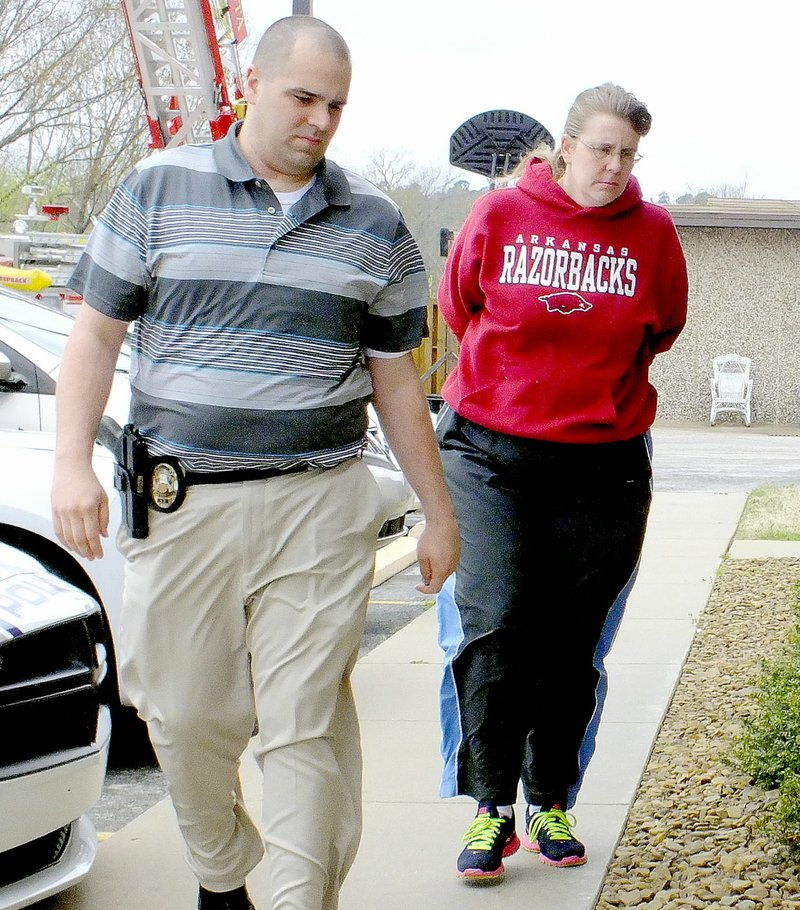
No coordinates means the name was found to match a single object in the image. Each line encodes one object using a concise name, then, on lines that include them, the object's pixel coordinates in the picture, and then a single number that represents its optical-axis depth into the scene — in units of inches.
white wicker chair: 918.4
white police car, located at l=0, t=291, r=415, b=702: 190.4
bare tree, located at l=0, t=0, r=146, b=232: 1067.9
